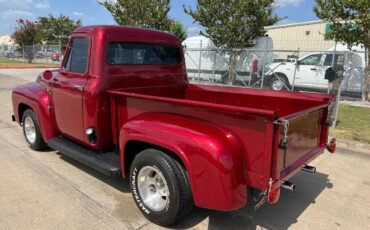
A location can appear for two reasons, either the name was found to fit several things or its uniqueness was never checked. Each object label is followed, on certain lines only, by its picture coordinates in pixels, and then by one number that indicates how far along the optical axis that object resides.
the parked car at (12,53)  32.85
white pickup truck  10.52
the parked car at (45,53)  26.90
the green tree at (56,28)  26.50
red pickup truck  2.27
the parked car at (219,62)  12.27
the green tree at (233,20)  10.88
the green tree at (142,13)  14.34
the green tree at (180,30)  24.53
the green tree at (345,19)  8.78
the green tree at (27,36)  30.27
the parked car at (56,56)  23.10
